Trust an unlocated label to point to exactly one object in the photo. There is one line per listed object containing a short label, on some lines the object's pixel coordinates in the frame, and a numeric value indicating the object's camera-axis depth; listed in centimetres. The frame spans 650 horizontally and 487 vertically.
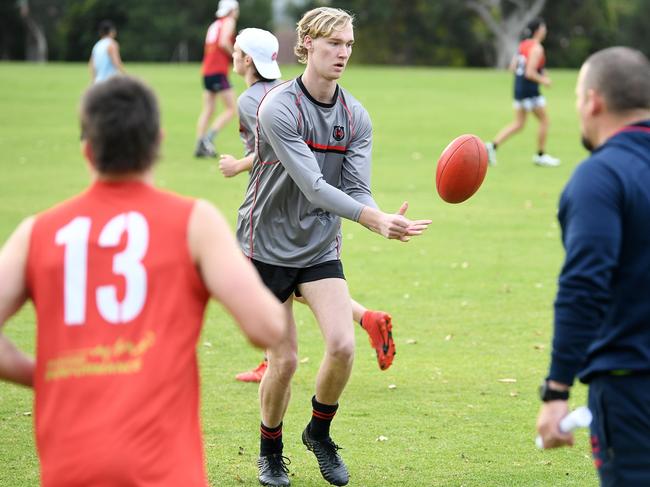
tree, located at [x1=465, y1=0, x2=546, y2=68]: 14775
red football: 1393
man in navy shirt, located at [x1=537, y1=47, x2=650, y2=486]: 691
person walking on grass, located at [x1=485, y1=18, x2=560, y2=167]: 3614
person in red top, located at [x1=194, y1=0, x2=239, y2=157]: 3706
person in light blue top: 3978
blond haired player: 1137
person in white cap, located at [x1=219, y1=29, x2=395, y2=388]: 1455
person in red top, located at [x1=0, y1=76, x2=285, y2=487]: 593
